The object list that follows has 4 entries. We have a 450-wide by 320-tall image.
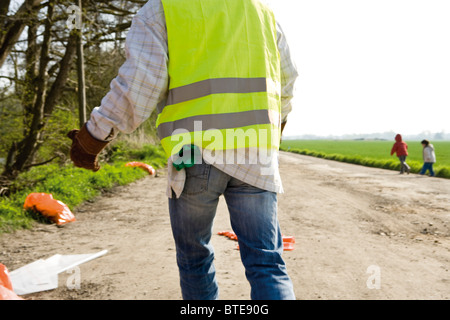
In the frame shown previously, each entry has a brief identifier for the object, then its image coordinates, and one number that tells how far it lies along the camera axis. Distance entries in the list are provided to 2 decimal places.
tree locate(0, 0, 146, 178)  7.15
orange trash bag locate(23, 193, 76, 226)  5.75
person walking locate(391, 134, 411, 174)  16.22
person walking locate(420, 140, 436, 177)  15.45
